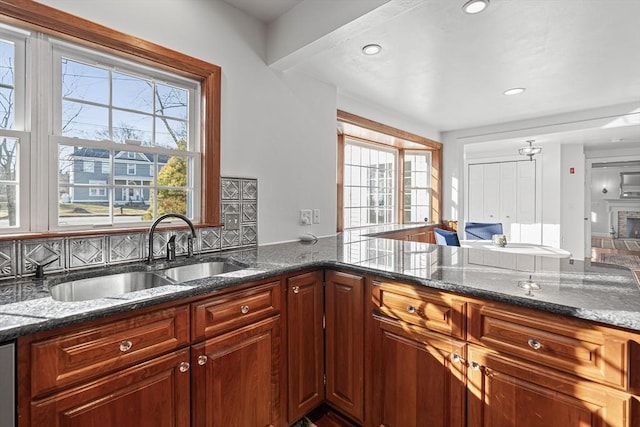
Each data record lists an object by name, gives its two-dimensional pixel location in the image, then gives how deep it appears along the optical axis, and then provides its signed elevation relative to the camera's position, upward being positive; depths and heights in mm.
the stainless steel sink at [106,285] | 1397 -346
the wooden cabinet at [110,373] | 924 -528
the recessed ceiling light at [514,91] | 3154 +1247
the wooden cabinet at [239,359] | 1297 -654
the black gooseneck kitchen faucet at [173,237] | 1626 -141
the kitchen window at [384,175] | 3768 +538
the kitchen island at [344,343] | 979 -501
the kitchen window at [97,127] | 1401 +448
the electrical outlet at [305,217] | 2623 -33
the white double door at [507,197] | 6258 +350
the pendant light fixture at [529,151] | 5047 +1002
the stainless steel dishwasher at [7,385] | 858 -474
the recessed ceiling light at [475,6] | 1748 +1170
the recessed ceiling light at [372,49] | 2291 +1209
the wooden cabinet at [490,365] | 992 -569
